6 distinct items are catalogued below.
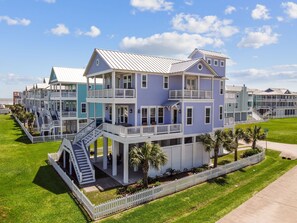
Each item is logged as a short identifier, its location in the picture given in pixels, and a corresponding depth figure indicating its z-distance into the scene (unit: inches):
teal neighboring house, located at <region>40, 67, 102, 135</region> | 1584.6
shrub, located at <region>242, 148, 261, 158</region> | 1095.0
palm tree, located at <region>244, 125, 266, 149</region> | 1107.5
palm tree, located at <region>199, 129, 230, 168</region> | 923.4
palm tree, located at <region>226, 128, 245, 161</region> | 945.0
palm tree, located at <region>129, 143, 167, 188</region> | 705.0
